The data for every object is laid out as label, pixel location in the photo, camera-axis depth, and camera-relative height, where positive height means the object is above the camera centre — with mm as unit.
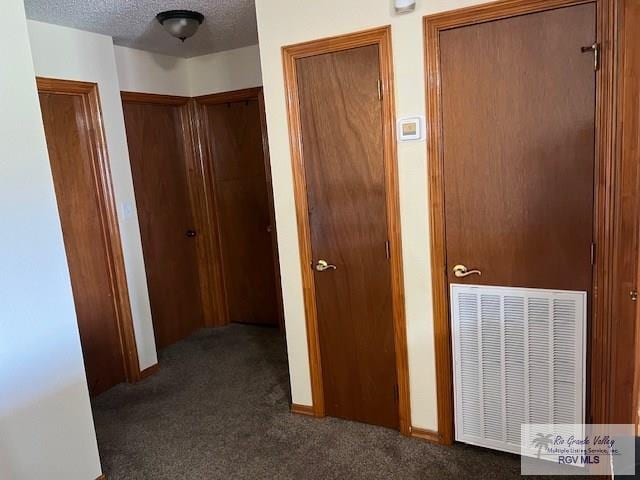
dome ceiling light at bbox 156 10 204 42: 2693 +938
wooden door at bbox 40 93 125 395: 2891 -233
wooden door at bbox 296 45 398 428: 2197 -262
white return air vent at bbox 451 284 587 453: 1954 -853
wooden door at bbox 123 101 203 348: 3607 -222
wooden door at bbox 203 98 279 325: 3906 -241
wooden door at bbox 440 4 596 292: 1804 +51
